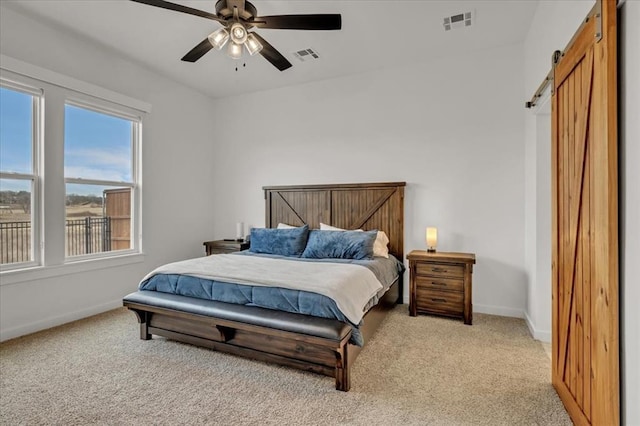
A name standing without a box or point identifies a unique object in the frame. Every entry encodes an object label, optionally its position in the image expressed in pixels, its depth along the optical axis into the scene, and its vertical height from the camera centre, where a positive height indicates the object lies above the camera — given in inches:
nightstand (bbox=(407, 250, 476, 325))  135.9 -32.3
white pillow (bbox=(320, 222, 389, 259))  154.1 -17.0
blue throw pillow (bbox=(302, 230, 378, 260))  143.6 -15.6
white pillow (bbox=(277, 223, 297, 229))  182.6 -8.3
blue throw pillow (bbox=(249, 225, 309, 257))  158.9 -14.8
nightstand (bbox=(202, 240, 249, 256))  187.9 -20.6
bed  87.5 -37.0
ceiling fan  91.0 +57.5
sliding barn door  55.4 -2.8
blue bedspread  90.9 -26.6
